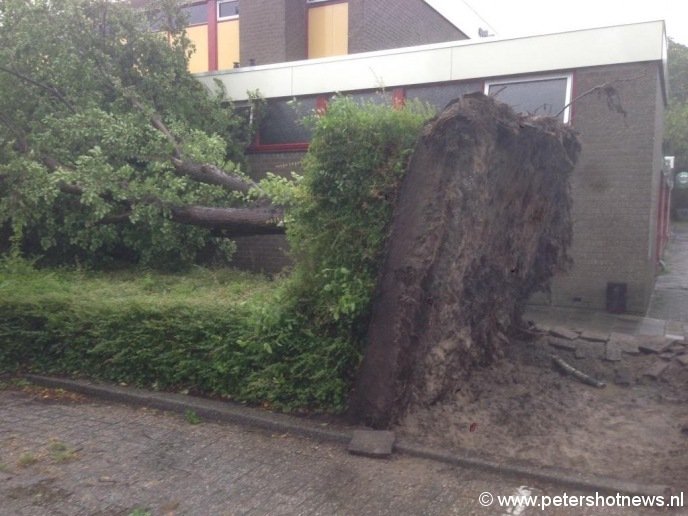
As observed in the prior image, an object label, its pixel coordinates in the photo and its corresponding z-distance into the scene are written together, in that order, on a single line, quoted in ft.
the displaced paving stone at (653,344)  23.49
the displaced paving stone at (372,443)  17.57
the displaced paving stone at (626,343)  23.73
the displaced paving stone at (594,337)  24.68
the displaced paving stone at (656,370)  22.12
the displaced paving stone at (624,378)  22.17
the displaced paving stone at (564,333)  25.07
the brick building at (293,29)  50.47
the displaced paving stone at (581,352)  23.73
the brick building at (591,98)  34.17
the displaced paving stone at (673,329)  32.89
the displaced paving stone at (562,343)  24.29
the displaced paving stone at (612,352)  23.30
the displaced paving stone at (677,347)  23.36
